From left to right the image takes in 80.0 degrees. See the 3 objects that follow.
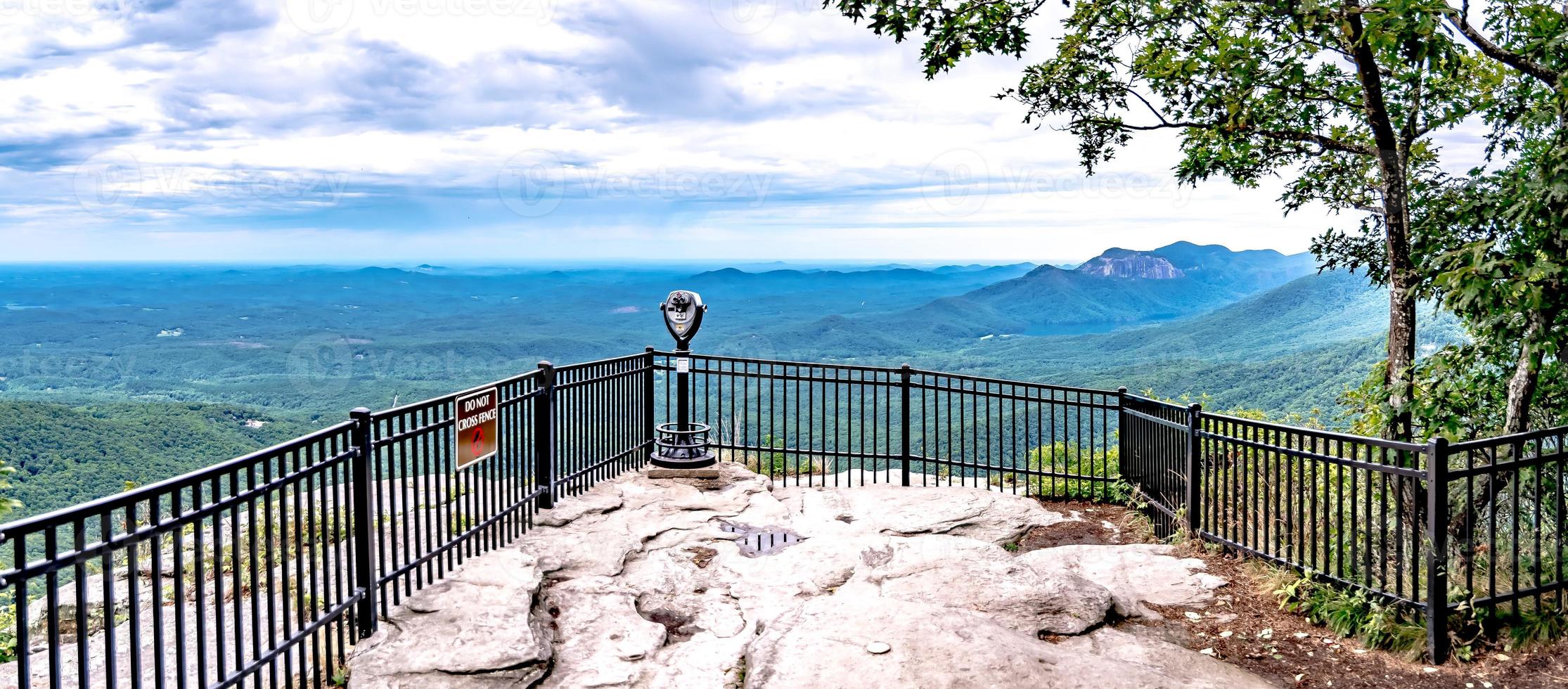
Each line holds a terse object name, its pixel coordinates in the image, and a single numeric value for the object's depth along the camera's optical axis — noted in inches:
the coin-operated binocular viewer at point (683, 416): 394.3
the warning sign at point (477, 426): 255.1
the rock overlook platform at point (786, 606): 185.3
